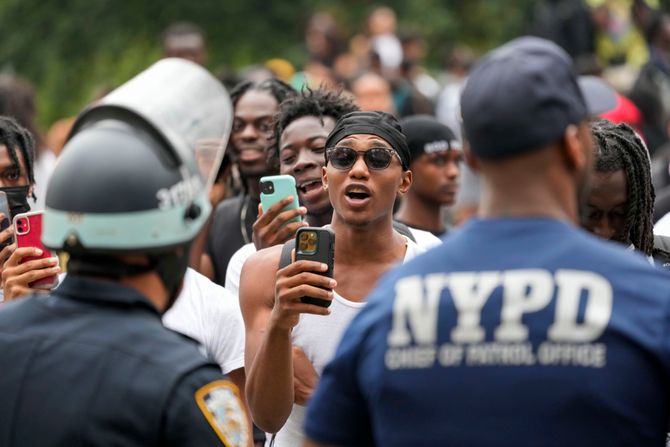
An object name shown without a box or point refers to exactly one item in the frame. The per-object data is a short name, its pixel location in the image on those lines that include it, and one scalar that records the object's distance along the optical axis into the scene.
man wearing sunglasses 5.46
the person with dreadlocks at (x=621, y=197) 5.74
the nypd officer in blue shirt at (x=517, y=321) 3.34
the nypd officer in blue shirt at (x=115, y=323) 3.54
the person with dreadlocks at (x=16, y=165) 6.48
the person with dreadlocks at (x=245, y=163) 8.00
